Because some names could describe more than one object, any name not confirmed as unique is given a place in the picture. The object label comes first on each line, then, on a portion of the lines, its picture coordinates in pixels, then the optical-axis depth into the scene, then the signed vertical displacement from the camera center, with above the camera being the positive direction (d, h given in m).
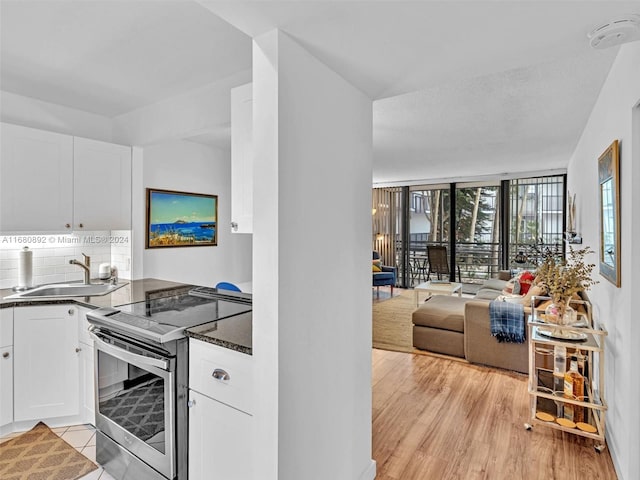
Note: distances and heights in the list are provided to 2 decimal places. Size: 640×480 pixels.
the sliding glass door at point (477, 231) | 7.44 +0.23
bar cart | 2.30 -1.02
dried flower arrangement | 2.42 -0.29
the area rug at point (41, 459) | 2.01 -1.32
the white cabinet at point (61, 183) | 2.51 +0.47
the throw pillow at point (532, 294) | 3.48 -0.52
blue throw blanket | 3.34 -0.76
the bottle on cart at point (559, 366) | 2.49 -0.92
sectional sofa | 3.46 -1.00
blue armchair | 6.98 -0.74
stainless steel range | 1.70 -0.75
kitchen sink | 2.76 -0.39
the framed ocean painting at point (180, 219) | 3.91 +0.27
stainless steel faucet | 3.01 -0.23
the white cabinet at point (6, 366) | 2.33 -0.82
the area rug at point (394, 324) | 4.28 -1.20
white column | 1.31 -0.09
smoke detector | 1.21 +0.75
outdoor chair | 7.55 -0.42
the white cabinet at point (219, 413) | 1.51 -0.77
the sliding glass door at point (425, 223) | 7.98 +0.44
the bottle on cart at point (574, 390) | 2.38 -1.01
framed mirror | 1.96 +0.17
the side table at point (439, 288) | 5.22 -0.71
